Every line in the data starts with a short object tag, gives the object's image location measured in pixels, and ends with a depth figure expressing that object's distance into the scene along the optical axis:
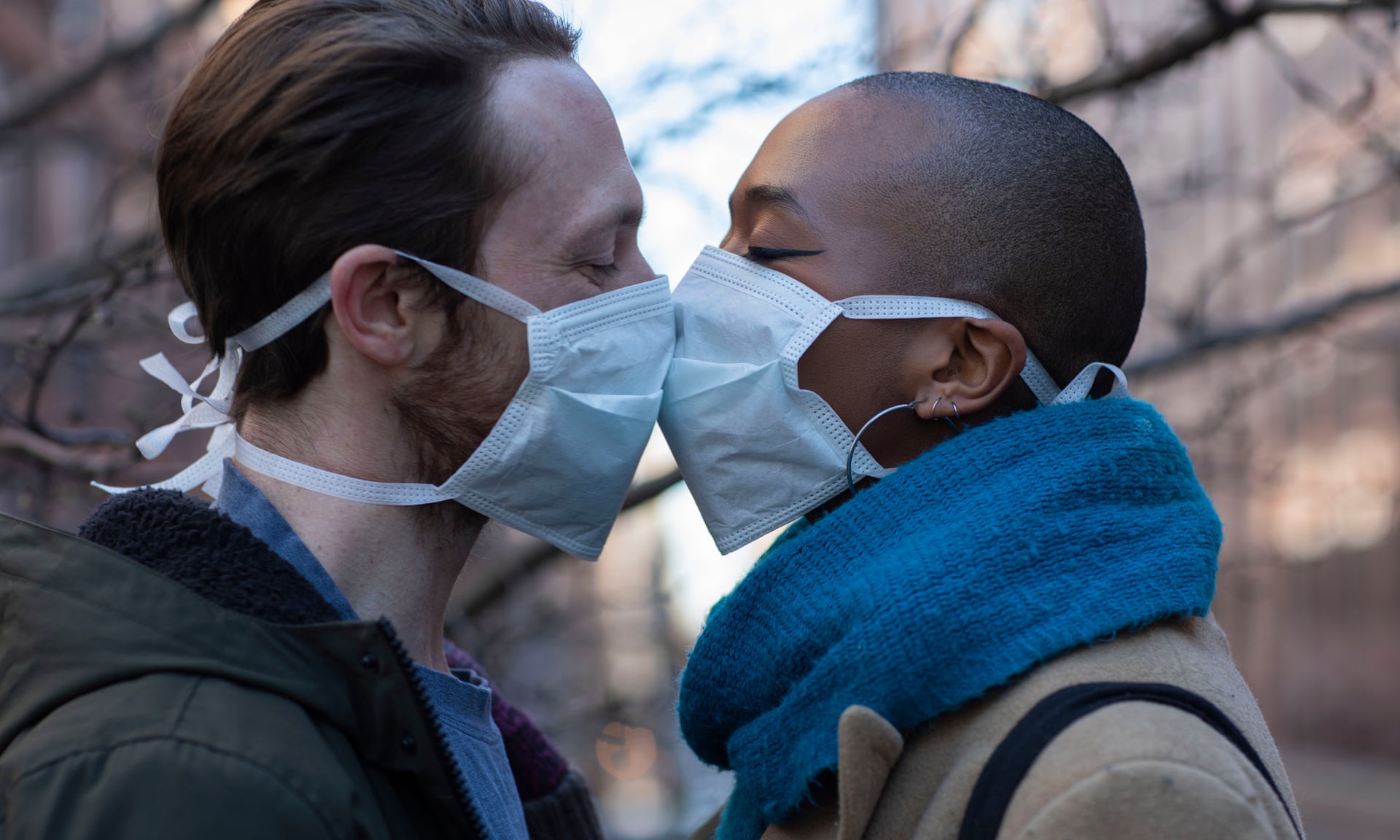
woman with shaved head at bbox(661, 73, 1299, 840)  1.50
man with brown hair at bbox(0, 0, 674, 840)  1.59
